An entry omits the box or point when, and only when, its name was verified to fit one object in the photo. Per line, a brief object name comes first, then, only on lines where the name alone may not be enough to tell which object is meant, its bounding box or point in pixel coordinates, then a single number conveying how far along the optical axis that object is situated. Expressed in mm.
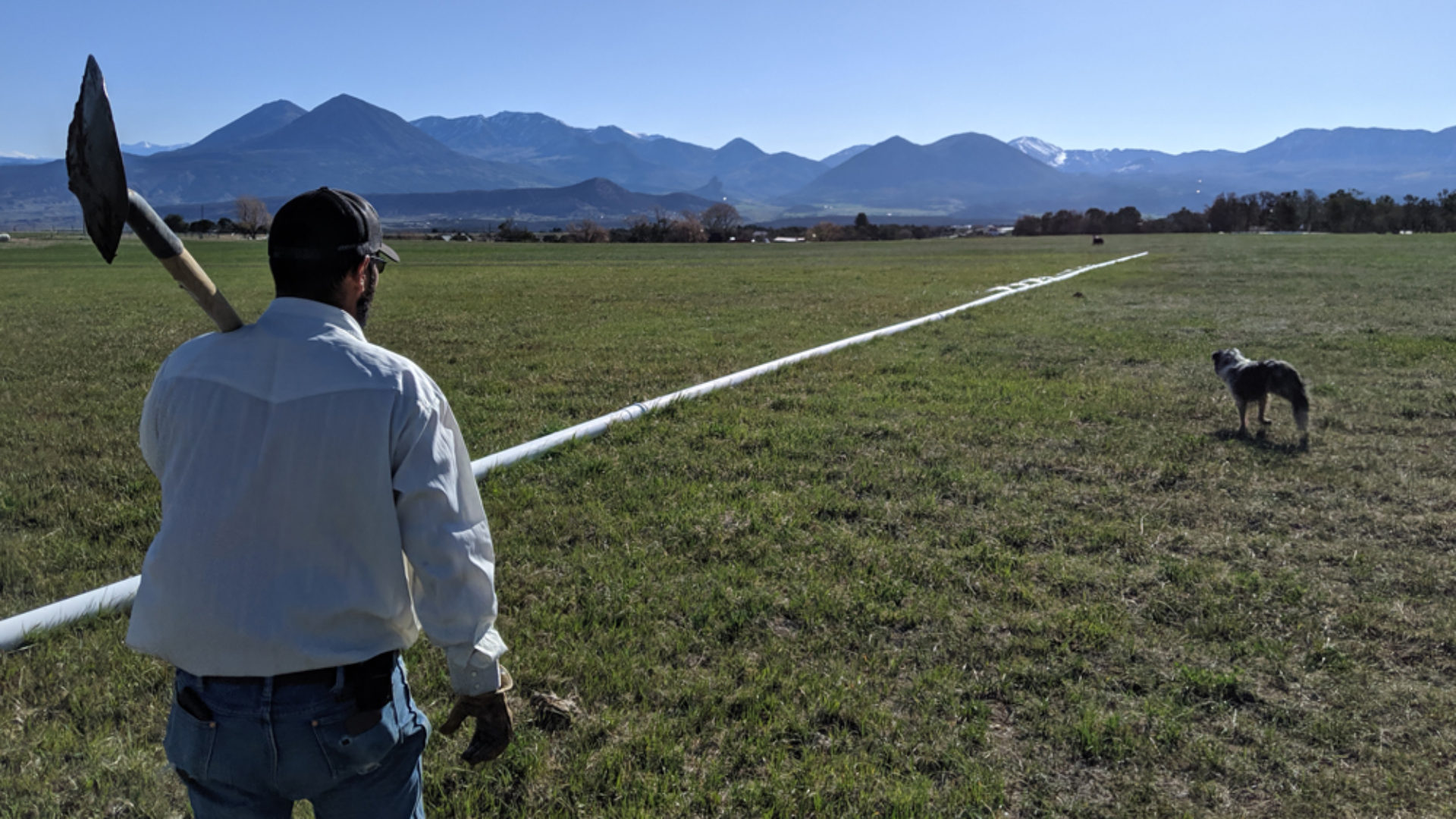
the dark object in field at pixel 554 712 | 3441
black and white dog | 7176
